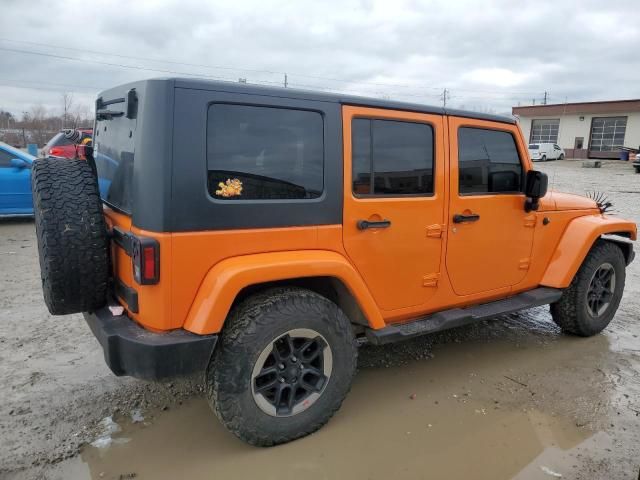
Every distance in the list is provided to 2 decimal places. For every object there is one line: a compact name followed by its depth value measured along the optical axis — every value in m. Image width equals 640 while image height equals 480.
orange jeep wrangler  2.42
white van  35.50
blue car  8.59
